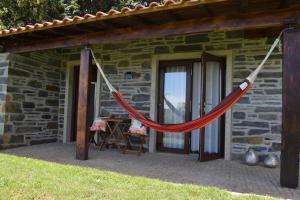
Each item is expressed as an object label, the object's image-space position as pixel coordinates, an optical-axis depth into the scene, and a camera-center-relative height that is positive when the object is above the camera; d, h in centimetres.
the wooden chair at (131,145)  615 -73
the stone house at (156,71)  454 +66
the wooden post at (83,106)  531 -4
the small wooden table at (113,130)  629 -48
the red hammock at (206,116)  415 -13
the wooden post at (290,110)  380 -2
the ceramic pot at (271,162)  517 -83
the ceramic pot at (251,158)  532 -81
